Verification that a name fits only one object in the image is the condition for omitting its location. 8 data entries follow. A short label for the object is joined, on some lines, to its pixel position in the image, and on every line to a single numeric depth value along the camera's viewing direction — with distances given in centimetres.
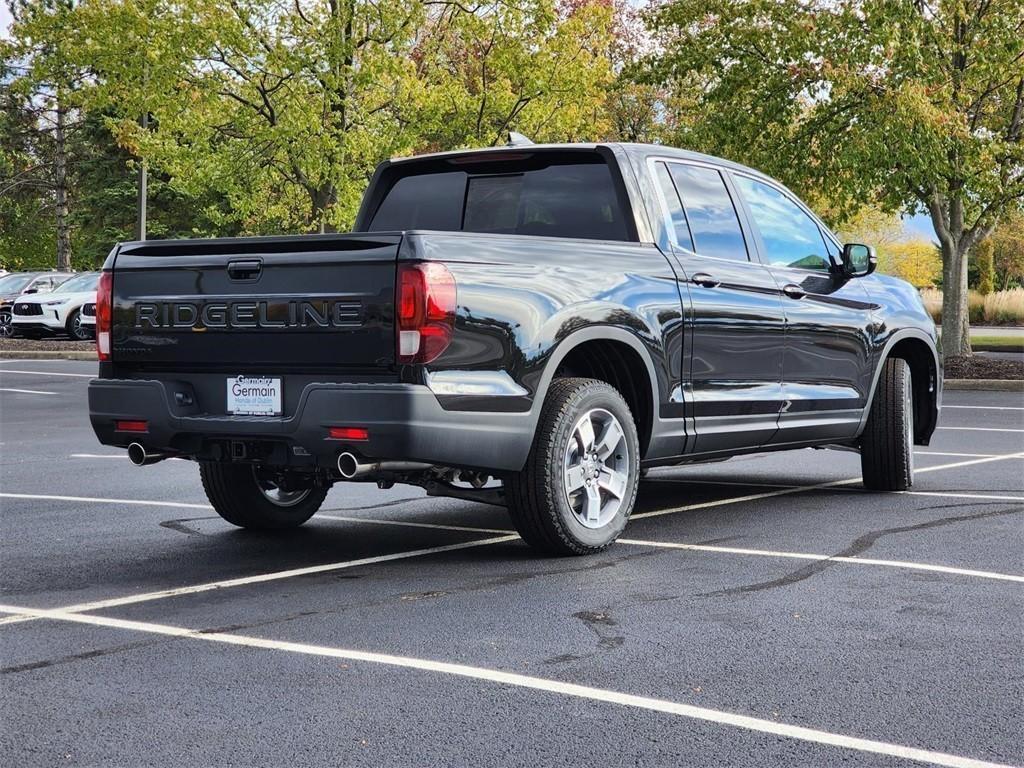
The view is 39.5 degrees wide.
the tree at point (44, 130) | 3609
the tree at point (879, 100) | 2084
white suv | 3400
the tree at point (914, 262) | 7260
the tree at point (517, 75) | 2788
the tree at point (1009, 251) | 6194
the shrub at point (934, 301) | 4900
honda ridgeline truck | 621
